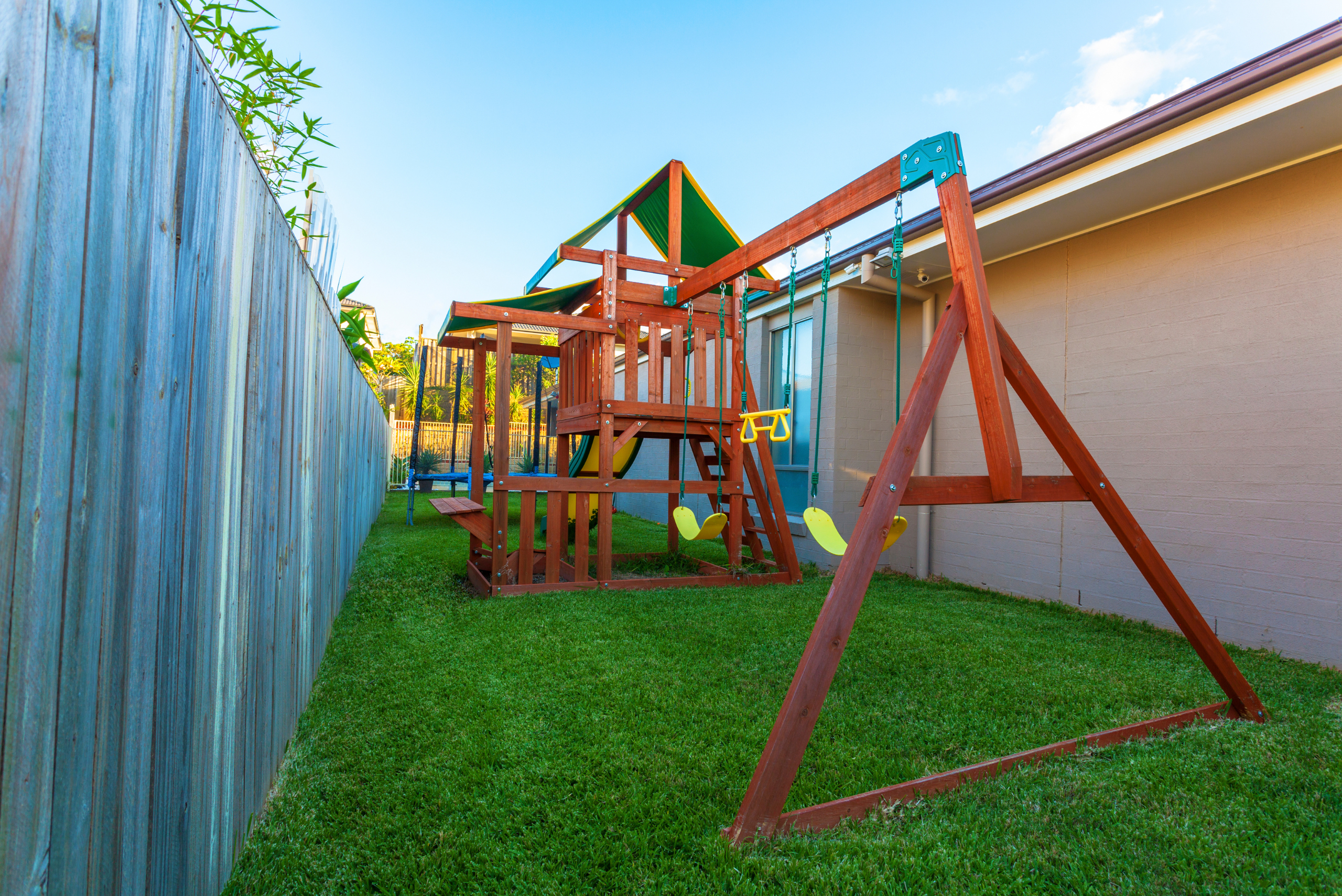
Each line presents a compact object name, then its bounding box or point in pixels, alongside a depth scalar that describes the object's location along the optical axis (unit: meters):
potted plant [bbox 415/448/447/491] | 11.68
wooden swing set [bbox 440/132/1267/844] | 1.91
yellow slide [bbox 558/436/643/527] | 6.49
